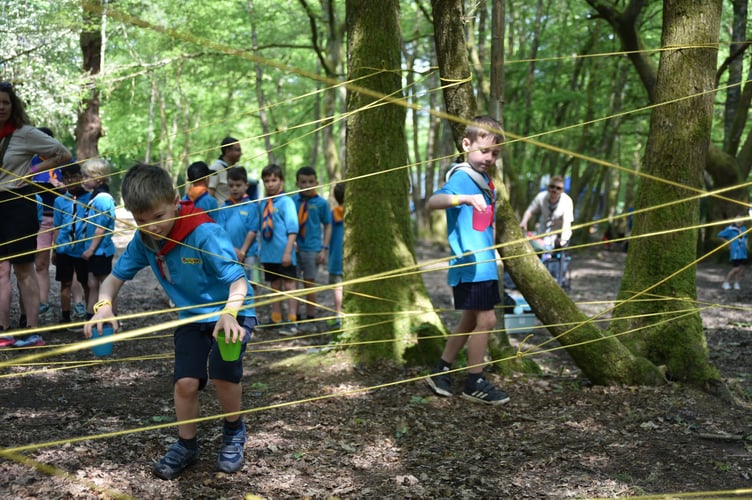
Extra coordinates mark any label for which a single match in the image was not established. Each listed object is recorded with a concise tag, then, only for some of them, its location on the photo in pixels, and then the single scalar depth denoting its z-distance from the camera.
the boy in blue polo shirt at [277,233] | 7.03
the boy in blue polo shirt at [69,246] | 6.66
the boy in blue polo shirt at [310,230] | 7.83
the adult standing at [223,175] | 7.20
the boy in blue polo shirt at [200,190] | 6.63
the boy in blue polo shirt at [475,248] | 4.40
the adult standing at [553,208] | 8.45
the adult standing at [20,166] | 5.21
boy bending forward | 3.14
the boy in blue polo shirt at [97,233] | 6.32
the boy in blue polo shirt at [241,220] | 7.21
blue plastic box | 6.98
